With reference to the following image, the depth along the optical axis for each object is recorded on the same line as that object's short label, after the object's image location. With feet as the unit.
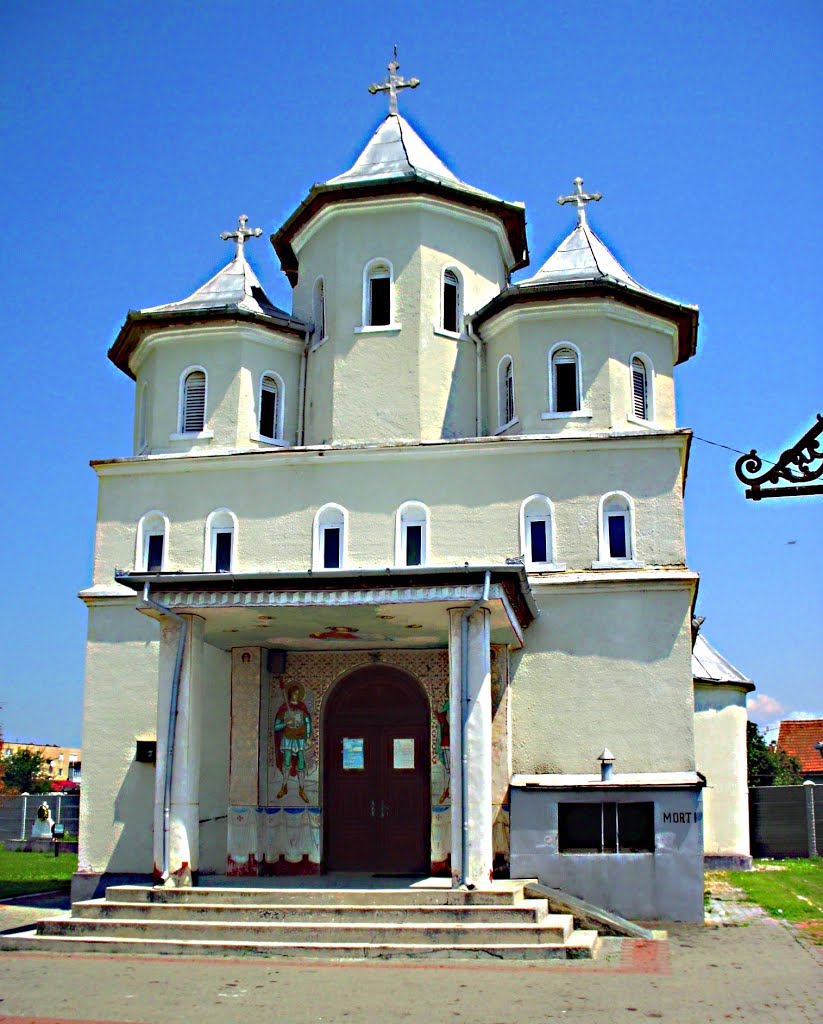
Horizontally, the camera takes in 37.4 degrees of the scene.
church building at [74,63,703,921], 56.18
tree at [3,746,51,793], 247.64
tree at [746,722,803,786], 151.23
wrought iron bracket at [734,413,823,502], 23.94
